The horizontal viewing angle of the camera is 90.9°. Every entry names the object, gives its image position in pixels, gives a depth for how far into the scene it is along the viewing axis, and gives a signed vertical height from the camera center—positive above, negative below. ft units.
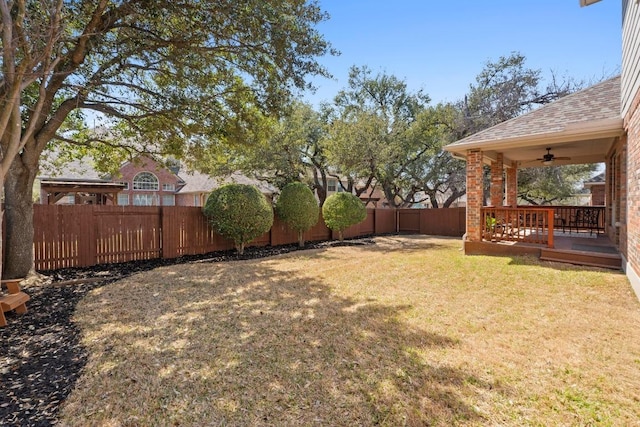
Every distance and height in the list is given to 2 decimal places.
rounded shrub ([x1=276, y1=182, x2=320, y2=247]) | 37.86 +0.05
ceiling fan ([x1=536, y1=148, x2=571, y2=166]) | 29.99 +4.73
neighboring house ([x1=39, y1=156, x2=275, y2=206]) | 64.21 +5.91
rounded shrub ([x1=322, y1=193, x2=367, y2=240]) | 43.62 -0.54
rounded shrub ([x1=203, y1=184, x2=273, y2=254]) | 30.50 -0.42
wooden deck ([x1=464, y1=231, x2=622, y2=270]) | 21.96 -3.48
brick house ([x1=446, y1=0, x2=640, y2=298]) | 17.12 +5.37
